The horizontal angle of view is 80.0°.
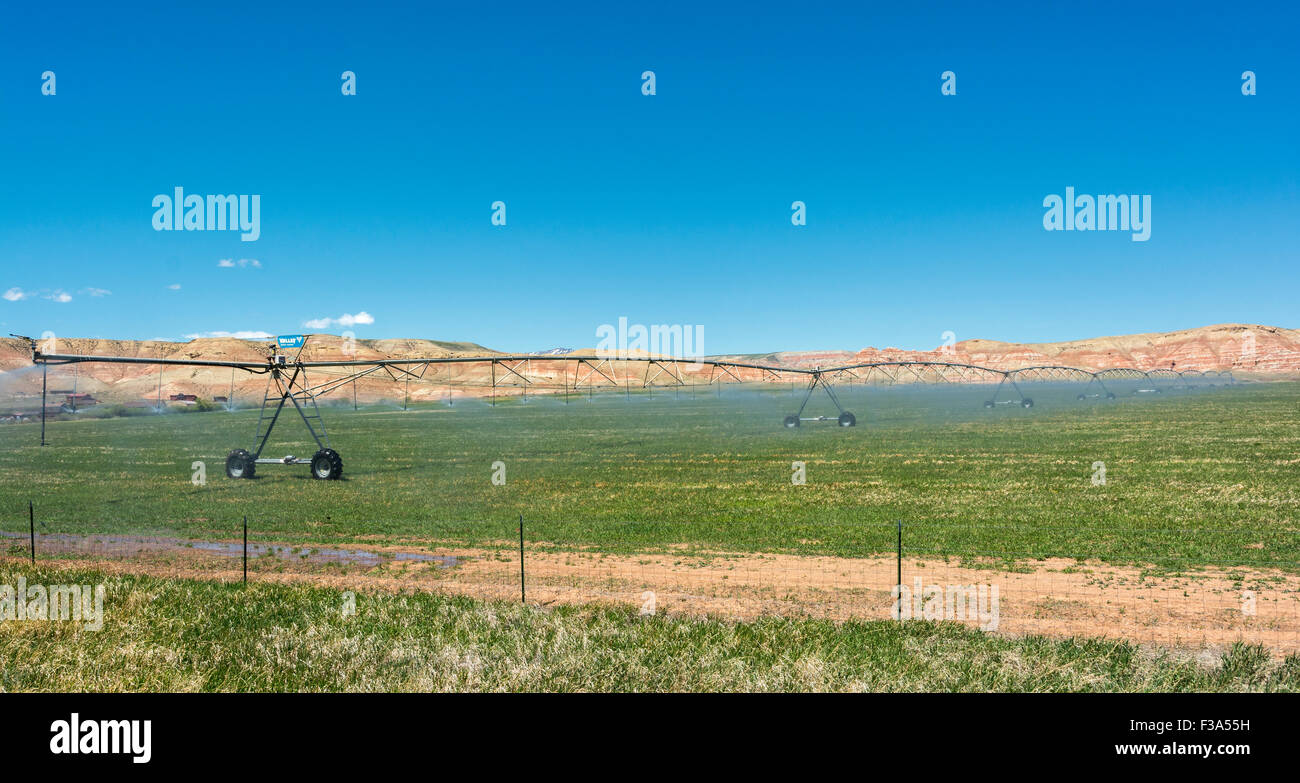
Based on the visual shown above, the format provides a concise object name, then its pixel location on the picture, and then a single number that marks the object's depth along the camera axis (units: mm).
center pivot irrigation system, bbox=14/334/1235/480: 24656
